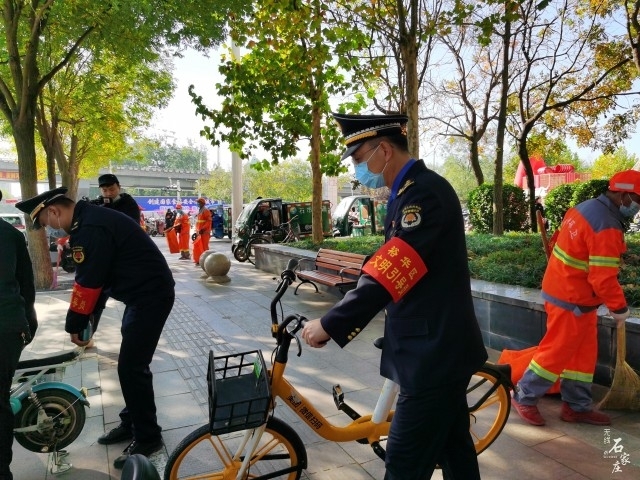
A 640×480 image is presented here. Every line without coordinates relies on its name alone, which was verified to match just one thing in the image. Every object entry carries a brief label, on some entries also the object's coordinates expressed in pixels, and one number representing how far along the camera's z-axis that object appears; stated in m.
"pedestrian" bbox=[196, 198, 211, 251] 13.23
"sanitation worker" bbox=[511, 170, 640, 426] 3.21
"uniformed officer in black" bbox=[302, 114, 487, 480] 1.81
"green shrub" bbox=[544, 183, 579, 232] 15.20
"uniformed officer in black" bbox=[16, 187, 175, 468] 2.92
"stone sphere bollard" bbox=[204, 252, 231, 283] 10.31
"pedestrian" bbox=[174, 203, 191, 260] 14.86
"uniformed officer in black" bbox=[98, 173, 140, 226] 5.79
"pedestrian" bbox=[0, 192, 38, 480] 2.57
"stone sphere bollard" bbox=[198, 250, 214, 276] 10.81
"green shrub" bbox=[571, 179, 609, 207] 14.44
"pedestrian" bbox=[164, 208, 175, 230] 25.24
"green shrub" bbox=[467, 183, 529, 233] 15.77
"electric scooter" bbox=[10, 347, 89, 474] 3.08
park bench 6.95
